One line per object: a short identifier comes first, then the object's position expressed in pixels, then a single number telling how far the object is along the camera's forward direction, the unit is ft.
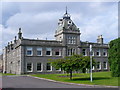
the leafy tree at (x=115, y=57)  84.76
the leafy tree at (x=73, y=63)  76.33
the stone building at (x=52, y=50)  136.36
